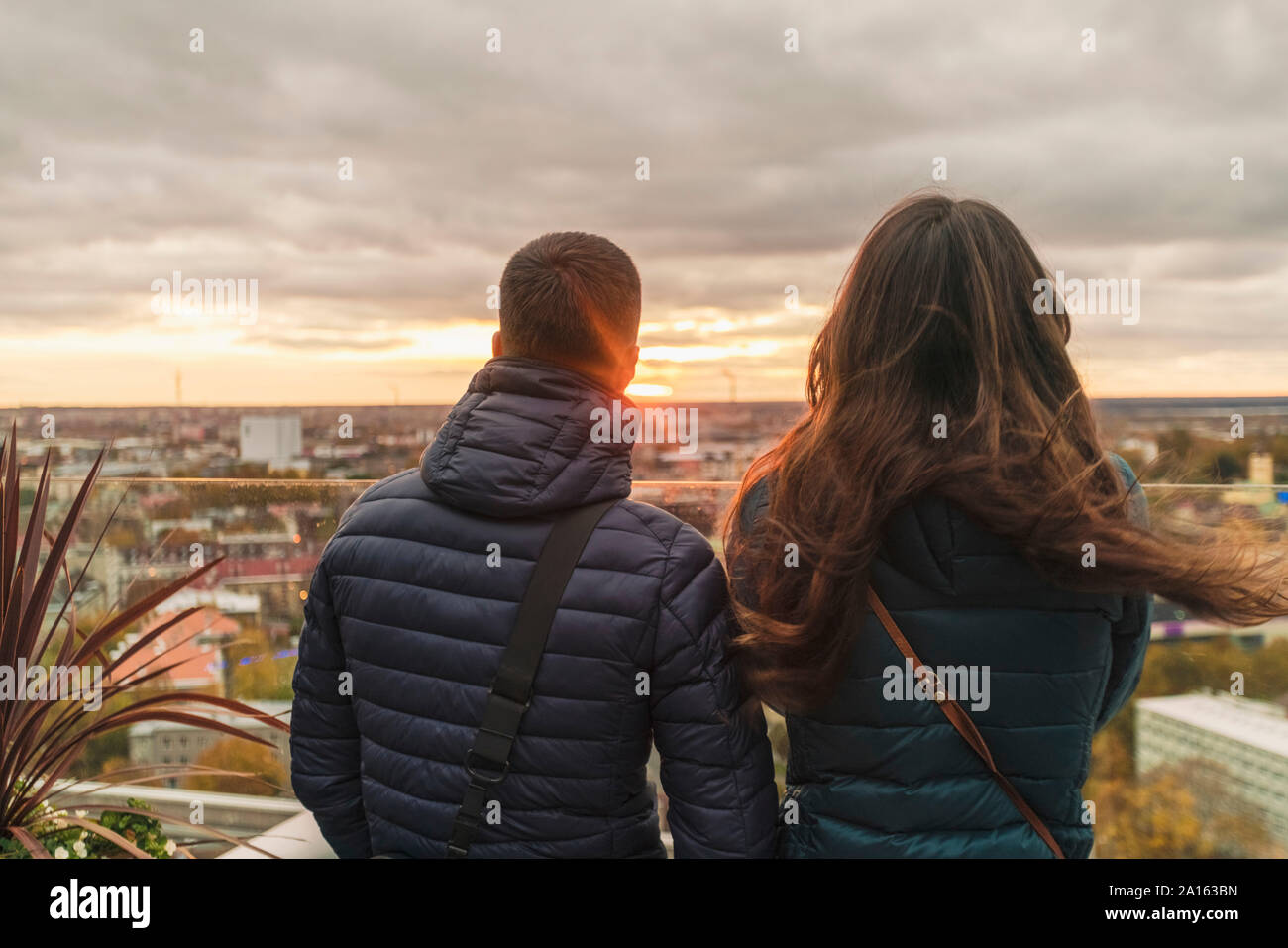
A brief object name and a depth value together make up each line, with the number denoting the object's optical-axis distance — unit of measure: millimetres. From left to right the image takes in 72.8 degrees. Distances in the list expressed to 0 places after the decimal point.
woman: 1153
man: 1251
